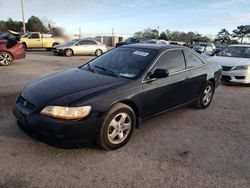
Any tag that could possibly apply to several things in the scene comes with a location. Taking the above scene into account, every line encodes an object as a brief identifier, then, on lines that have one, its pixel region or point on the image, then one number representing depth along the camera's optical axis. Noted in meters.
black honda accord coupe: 3.22
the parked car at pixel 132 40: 28.36
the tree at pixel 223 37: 61.47
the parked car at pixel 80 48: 18.19
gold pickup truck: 21.53
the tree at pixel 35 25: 50.89
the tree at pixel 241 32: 64.19
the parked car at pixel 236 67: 8.39
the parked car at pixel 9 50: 11.23
